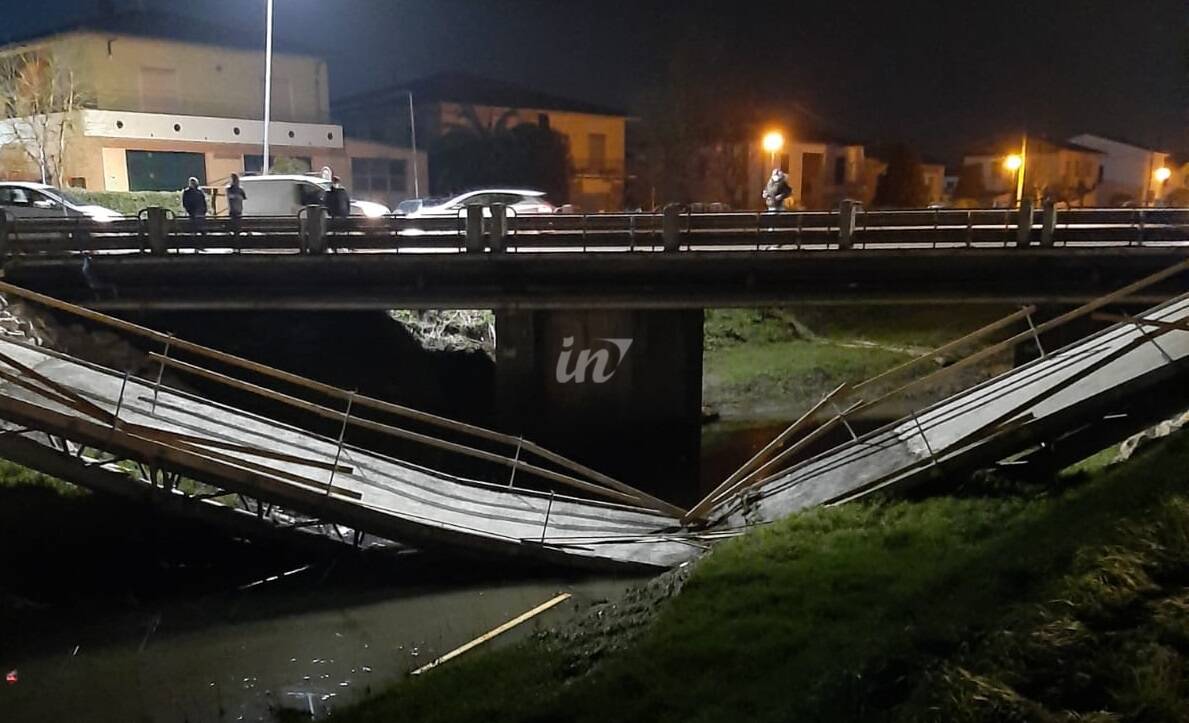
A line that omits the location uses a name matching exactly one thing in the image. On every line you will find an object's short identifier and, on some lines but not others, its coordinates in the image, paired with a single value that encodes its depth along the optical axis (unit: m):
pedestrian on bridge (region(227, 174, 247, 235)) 20.75
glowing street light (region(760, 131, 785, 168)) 32.06
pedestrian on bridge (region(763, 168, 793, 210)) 21.45
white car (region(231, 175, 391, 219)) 24.00
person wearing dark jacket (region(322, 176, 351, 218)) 22.78
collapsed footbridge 9.62
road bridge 17.05
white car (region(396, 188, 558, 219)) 25.83
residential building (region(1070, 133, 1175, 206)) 65.38
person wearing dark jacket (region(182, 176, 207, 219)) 20.64
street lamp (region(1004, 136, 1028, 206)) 39.97
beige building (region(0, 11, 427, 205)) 34.41
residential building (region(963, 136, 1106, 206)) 59.34
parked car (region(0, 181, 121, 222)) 22.38
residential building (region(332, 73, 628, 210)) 46.25
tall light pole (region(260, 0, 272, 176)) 28.27
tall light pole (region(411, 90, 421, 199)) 44.97
